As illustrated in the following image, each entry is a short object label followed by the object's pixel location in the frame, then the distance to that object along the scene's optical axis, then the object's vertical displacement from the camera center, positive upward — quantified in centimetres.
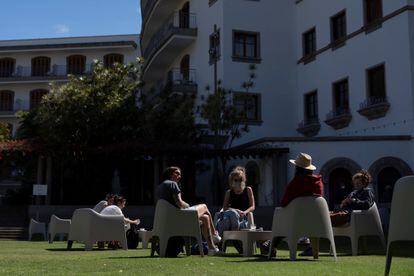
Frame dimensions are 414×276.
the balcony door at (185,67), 3150 +700
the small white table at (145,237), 1145 -73
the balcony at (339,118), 2559 +341
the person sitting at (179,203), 907 -7
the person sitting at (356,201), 1002 -5
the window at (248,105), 2770 +441
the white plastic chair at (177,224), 896 -37
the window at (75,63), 5022 +1118
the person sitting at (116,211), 1171 -24
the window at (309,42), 2927 +758
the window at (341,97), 2631 +445
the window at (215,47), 2832 +718
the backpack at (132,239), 1239 -82
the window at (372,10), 2452 +765
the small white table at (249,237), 895 -57
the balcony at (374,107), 2342 +354
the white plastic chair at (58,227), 1487 -69
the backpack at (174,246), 922 -72
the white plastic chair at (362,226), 972 -45
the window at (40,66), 5094 +1114
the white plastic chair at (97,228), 1105 -54
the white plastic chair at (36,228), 1853 -89
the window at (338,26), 2695 +770
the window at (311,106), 2869 +439
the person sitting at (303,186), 813 +16
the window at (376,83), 2403 +462
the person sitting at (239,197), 995 +2
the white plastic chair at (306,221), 799 -30
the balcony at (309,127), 2789 +331
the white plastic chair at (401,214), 562 -15
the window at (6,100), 5103 +829
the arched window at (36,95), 5047 +860
